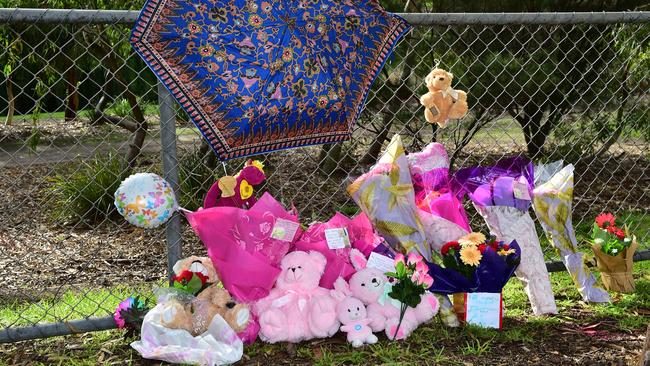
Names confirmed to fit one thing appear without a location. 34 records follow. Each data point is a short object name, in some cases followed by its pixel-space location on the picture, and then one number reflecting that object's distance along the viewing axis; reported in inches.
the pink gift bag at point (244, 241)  121.1
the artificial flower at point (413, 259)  125.0
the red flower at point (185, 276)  122.8
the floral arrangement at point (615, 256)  149.8
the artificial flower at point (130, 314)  124.6
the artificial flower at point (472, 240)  128.2
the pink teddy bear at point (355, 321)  123.2
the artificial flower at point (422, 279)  122.3
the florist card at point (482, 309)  130.0
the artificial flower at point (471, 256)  125.8
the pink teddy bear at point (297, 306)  122.3
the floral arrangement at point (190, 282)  122.0
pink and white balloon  120.8
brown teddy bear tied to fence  136.4
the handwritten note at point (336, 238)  126.6
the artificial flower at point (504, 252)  128.7
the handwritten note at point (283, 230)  122.5
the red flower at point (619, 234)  150.9
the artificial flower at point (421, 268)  123.7
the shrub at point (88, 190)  269.7
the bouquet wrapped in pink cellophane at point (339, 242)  127.3
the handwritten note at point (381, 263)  127.1
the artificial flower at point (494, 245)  130.2
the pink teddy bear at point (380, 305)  125.1
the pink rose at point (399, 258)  123.1
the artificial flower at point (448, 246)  130.5
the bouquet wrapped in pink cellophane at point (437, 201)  136.5
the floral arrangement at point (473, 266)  127.4
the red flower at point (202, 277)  123.6
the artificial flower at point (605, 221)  154.1
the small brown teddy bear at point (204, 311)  118.8
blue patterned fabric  117.4
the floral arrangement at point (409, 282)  121.0
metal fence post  125.2
